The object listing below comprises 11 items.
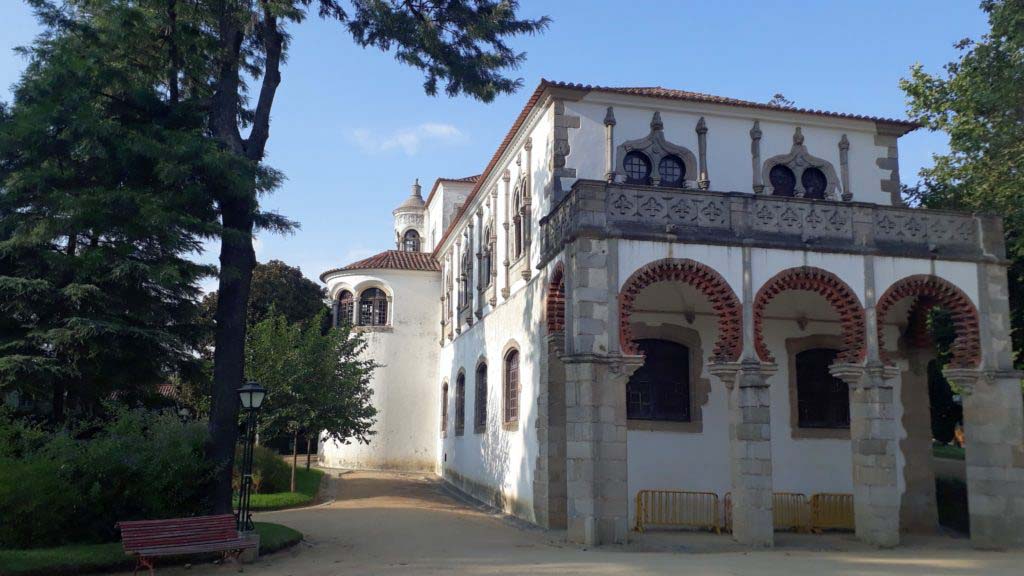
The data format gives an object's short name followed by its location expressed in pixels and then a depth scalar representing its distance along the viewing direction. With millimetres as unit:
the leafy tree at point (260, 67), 14094
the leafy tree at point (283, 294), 39500
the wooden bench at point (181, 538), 10672
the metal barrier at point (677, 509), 16656
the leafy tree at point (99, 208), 13422
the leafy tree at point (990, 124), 17828
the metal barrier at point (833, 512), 17250
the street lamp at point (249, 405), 12938
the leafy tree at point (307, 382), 21406
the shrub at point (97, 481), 11586
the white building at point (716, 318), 14055
